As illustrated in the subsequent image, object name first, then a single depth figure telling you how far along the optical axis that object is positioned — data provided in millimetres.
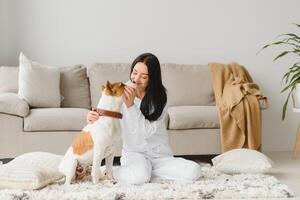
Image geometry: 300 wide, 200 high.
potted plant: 5250
